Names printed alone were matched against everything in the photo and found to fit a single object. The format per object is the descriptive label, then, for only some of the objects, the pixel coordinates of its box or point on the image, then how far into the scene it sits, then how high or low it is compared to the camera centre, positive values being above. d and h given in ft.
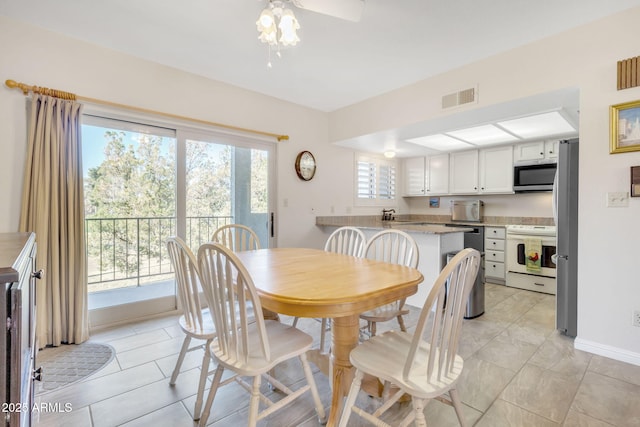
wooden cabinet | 2.38 -1.16
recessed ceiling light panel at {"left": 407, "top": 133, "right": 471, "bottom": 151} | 12.76 +3.22
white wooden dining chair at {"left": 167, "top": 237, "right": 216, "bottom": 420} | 4.94 -1.63
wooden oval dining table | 3.91 -1.18
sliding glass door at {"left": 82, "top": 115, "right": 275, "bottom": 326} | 8.73 +0.31
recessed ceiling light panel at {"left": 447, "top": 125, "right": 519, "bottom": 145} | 11.50 +3.22
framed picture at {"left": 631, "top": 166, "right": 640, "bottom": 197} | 6.55 +0.65
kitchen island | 9.92 -1.28
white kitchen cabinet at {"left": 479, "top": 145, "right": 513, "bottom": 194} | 14.06 +2.00
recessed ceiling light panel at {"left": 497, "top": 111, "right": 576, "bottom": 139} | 9.89 +3.18
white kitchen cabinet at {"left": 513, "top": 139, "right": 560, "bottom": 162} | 12.88 +2.72
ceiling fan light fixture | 5.33 +3.47
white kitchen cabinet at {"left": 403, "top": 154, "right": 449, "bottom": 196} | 16.52 +2.08
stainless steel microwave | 12.91 +1.56
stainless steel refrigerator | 8.12 -0.78
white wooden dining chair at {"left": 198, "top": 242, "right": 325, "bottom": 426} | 3.90 -1.97
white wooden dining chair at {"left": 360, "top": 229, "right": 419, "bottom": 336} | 6.00 -1.18
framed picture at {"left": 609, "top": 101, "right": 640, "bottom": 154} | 6.56 +1.92
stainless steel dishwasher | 9.52 -2.93
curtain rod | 7.18 +3.06
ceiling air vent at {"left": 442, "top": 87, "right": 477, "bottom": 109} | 9.00 +3.58
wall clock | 12.78 +2.01
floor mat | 5.98 -3.54
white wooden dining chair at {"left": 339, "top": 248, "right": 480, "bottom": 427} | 3.51 -2.12
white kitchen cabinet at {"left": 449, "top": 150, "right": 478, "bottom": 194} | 15.28 +2.05
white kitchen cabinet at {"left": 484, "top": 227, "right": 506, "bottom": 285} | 13.71 -2.09
